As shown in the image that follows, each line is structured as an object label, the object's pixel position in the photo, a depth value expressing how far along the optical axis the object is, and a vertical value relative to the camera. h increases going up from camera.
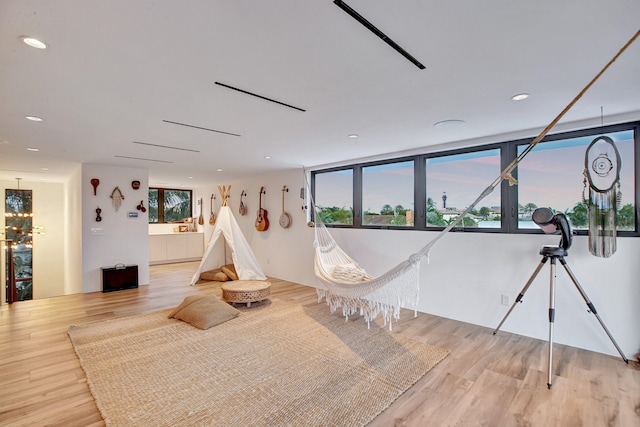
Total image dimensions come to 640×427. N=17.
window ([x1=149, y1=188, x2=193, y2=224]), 8.39 +0.20
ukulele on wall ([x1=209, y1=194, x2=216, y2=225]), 8.07 -0.11
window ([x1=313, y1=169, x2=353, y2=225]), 4.97 +0.27
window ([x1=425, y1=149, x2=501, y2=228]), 3.48 +0.29
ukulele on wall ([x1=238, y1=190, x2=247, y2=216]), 6.86 +0.08
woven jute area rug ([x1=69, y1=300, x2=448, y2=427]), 1.91 -1.27
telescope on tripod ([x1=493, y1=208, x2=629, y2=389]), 2.54 -0.30
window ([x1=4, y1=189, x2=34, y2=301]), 6.80 -0.43
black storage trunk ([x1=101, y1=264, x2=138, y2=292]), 5.00 -1.10
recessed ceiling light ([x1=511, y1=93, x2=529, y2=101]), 2.21 +0.85
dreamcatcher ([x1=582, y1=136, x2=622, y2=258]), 2.62 +0.15
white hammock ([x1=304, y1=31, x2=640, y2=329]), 2.79 -0.77
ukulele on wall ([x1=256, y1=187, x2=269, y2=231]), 6.20 -0.17
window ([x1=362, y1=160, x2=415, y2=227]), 4.18 +0.25
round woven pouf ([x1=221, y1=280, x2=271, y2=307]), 4.03 -1.08
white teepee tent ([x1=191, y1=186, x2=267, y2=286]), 5.15 -0.63
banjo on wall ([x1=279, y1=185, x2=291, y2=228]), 5.75 -0.14
